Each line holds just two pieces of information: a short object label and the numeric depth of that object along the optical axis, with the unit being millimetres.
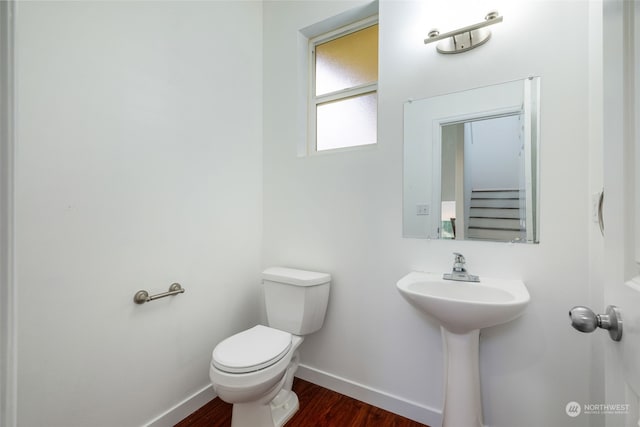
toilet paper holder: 1271
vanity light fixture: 1228
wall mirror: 1225
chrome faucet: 1270
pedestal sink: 1037
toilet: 1173
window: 1756
